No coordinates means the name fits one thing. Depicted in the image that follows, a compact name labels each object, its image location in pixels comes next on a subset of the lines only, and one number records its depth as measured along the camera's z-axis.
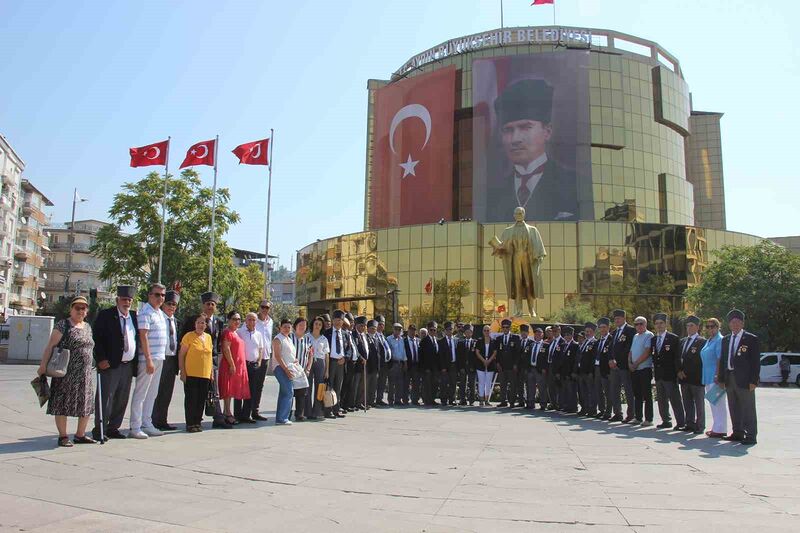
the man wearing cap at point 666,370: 11.27
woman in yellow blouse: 9.36
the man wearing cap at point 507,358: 15.09
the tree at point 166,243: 40.19
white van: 31.09
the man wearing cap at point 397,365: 15.64
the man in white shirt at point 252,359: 10.95
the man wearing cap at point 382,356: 15.19
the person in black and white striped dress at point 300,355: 11.36
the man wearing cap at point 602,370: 12.75
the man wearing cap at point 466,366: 15.80
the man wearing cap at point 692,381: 10.68
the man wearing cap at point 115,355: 8.20
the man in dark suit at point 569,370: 13.99
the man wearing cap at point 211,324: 9.94
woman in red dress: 10.19
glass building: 46.88
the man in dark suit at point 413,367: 15.94
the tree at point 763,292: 34.53
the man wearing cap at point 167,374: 9.44
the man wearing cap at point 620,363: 12.06
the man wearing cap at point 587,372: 13.37
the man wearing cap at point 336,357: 12.30
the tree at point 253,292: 63.65
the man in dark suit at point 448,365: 15.80
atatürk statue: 21.25
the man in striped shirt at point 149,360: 8.56
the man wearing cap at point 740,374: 9.34
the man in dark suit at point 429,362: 15.78
